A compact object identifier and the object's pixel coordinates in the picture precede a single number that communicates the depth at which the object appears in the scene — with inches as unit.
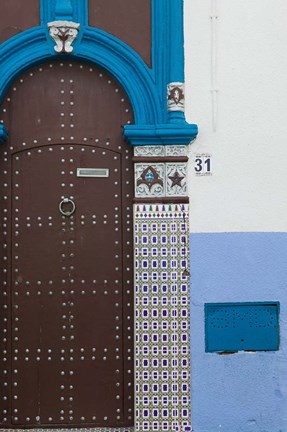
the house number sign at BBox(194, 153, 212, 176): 199.9
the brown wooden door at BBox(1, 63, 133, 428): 199.6
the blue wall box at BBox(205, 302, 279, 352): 198.1
